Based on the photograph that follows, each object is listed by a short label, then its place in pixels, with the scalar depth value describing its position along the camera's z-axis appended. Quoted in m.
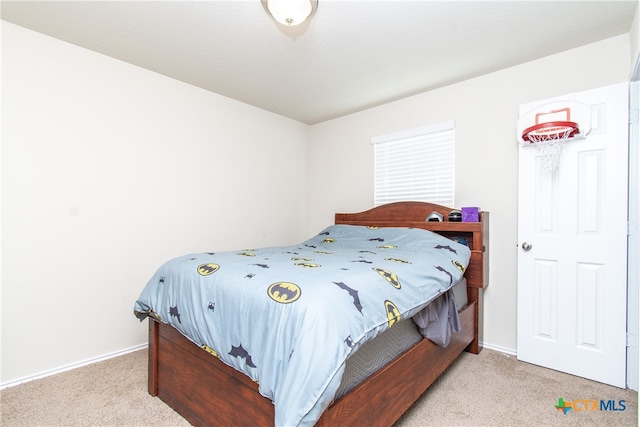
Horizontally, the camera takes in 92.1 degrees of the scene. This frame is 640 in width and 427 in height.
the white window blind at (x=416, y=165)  2.89
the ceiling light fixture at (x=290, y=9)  1.70
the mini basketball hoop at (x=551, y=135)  2.12
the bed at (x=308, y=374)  1.17
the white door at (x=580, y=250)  2.00
